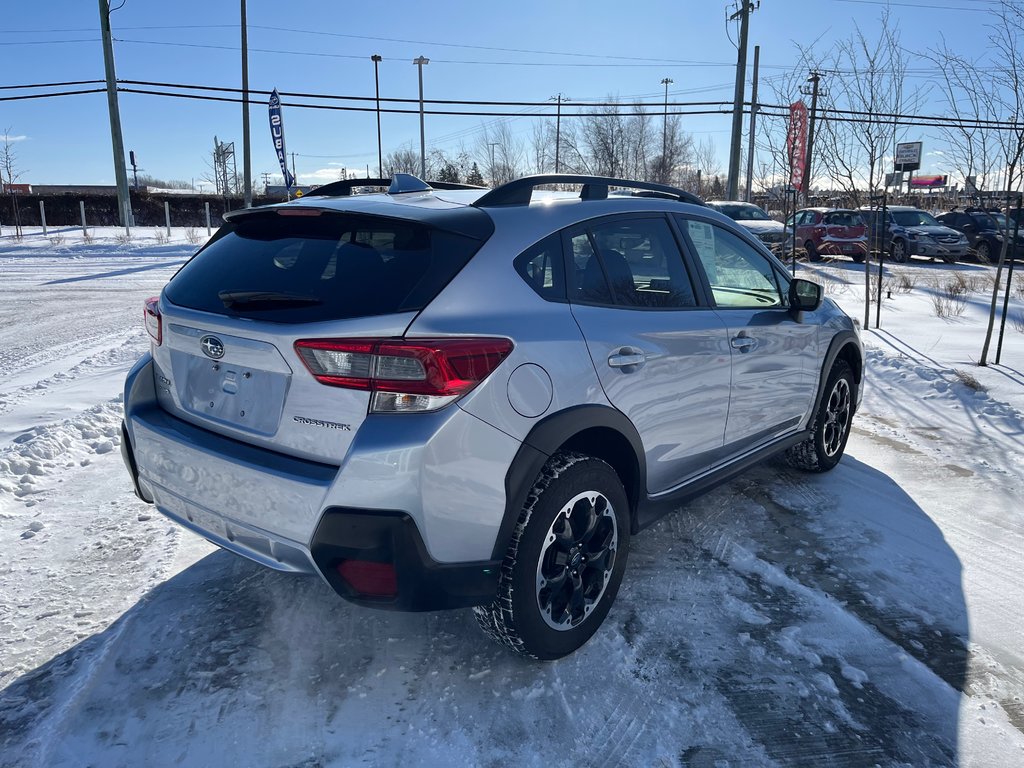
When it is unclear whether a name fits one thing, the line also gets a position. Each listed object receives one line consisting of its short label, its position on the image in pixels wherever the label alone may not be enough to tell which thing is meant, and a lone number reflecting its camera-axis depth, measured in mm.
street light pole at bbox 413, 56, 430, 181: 40650
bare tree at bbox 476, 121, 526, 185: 46562
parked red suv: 21203
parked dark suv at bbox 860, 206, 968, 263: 20953
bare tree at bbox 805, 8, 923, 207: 9125
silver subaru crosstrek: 2252
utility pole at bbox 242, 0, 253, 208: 26172
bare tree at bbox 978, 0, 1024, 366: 6980
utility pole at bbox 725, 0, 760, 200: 23548
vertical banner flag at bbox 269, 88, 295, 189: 24578
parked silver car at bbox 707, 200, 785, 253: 17797
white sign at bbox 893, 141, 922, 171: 9711
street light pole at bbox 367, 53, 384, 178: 46094
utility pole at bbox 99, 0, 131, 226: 25484
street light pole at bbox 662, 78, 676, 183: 36844
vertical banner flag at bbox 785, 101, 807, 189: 12131
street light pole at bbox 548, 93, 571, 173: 45950
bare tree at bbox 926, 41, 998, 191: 7594
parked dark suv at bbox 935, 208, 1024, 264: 21797
